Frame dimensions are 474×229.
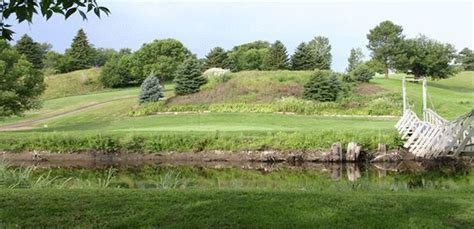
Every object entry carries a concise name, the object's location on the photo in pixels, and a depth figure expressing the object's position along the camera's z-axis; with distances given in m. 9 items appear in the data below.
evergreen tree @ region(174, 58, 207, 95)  45.22
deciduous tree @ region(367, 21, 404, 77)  67.06
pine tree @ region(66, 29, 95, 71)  77.69
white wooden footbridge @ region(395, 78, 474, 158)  20.50
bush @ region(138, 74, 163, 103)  44.81
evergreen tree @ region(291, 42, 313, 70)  68.31
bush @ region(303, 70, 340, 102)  41.78
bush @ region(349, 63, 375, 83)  51.01
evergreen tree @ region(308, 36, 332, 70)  102.06
